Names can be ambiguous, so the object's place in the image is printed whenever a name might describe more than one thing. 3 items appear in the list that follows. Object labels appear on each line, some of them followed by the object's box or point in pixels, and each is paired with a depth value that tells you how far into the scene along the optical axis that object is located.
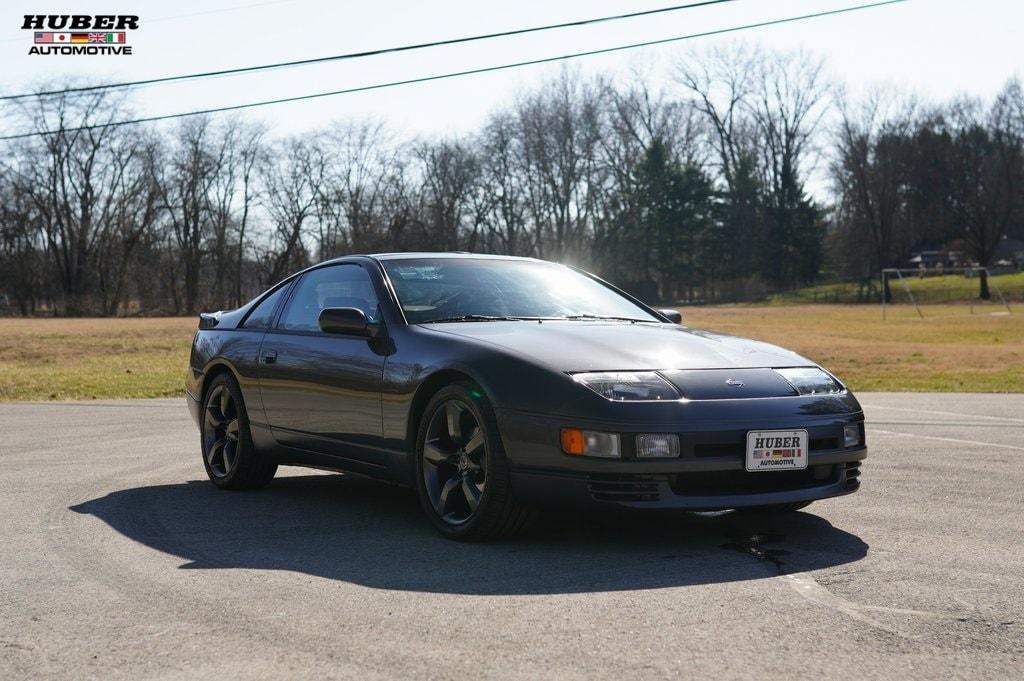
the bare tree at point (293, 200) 71.69
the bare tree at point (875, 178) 82.56
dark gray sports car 5.13
